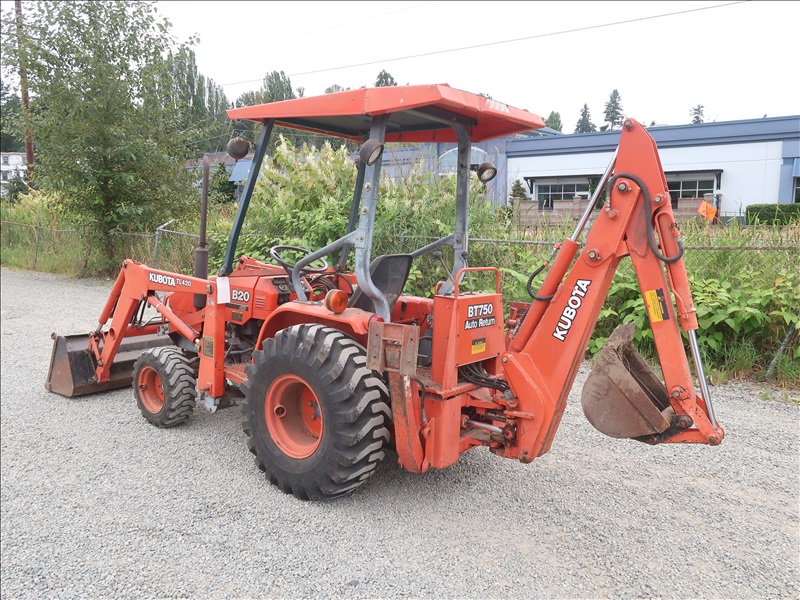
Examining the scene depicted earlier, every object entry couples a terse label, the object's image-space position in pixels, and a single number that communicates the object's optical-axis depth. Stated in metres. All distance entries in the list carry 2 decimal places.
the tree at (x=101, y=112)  11.80
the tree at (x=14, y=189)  24.33
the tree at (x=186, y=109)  12.79
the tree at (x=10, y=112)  12.41
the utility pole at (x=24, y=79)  11.64
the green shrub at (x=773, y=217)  6.65
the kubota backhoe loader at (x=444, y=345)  3.01
